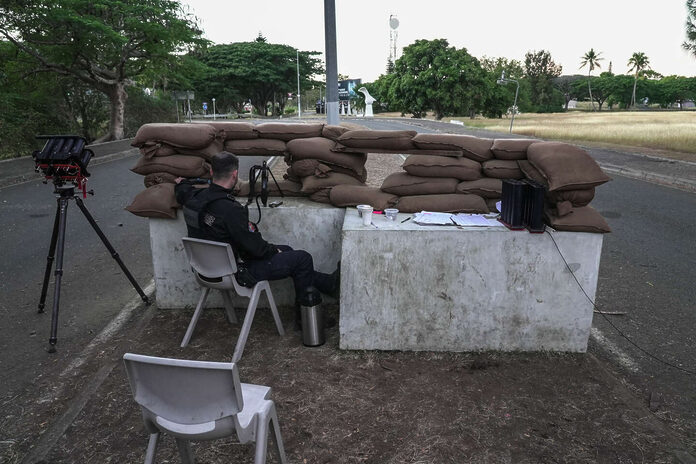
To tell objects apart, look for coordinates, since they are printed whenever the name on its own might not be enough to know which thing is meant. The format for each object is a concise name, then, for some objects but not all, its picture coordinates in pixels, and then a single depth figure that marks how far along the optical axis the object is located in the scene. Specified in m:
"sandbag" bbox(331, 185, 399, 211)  4.66
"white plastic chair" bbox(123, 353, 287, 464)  1.94
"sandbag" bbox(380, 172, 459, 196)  4.67
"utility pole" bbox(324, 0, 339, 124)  9.65
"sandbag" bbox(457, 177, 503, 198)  4.64
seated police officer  3.84
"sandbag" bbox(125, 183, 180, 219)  4.60
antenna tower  76.05
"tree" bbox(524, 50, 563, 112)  102.94
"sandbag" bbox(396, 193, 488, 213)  4.58
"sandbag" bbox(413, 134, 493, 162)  4.65
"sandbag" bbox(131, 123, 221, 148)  4.72
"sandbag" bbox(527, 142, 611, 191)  3.93
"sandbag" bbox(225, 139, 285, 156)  5.04
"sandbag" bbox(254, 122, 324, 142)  4.97
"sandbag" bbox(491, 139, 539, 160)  4.57
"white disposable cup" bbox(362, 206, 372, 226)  4.07
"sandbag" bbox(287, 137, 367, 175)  4.83
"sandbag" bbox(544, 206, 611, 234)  3.92
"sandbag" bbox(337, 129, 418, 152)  4.69
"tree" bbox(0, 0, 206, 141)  19.27
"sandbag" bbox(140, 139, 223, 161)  4.78
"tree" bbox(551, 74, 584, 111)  119.06
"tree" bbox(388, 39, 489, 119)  55.28
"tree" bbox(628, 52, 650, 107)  113.75
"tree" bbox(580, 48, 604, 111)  132.50
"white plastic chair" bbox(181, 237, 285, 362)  3.71
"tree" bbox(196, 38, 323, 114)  58.88
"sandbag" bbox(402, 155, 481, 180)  4.64
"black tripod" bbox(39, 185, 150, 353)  4.21
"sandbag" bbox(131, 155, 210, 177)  4.77
